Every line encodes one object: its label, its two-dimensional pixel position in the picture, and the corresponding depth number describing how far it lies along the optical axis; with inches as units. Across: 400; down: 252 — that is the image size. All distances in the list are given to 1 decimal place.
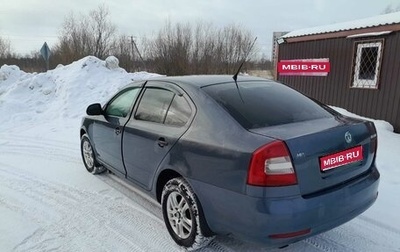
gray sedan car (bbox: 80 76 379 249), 86.2
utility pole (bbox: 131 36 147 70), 949.6
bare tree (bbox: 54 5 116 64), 929.3
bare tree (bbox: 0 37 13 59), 1292.4
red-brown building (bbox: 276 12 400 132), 305.9
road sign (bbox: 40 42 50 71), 491.2
